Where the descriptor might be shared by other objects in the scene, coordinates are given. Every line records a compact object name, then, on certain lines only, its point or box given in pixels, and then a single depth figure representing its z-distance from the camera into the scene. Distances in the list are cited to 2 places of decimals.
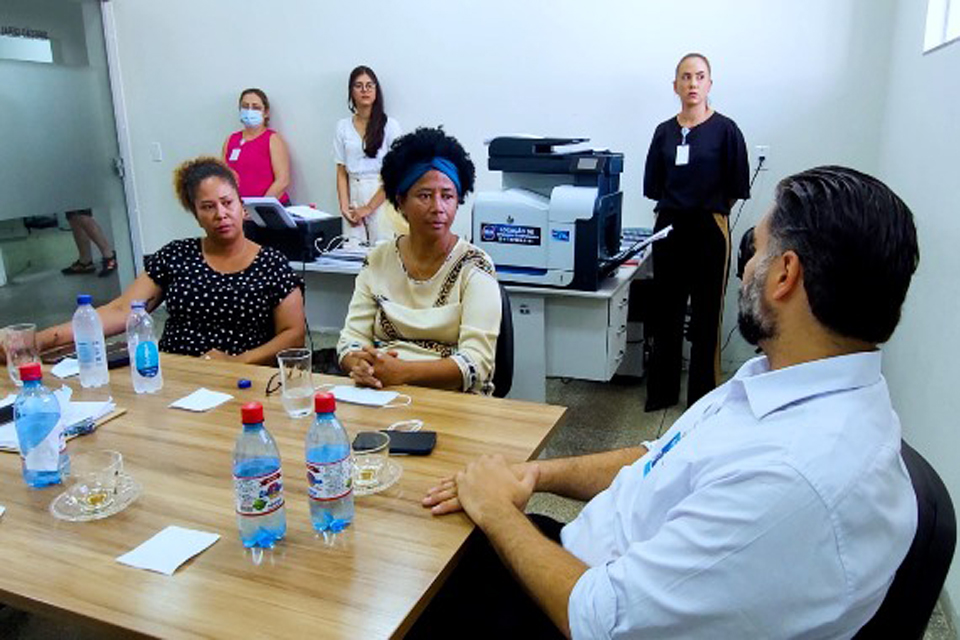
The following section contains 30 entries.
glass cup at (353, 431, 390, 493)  1.25
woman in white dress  4.37
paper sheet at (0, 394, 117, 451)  1.45
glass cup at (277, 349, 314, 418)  1.63
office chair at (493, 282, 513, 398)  2.03
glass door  4.45
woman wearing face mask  4.66
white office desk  2.93
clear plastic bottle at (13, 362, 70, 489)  1.26
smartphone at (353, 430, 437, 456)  1.35
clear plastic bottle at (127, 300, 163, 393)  1.71
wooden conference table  0.91
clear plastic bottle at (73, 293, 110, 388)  1.78
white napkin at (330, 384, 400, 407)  1.63
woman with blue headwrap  1.96
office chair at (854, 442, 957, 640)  0.83
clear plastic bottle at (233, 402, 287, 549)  1.02
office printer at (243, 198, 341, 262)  3.36
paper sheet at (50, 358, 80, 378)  1.88
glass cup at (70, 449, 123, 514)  1.20
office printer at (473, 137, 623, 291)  2.83
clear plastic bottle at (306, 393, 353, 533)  1.06
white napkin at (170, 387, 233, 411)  1.62
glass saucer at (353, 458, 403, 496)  1.22
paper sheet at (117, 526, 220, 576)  1.02
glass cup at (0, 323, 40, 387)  1.87
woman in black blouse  3.38
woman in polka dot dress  2.22
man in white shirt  0.80
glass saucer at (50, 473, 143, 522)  1.16
